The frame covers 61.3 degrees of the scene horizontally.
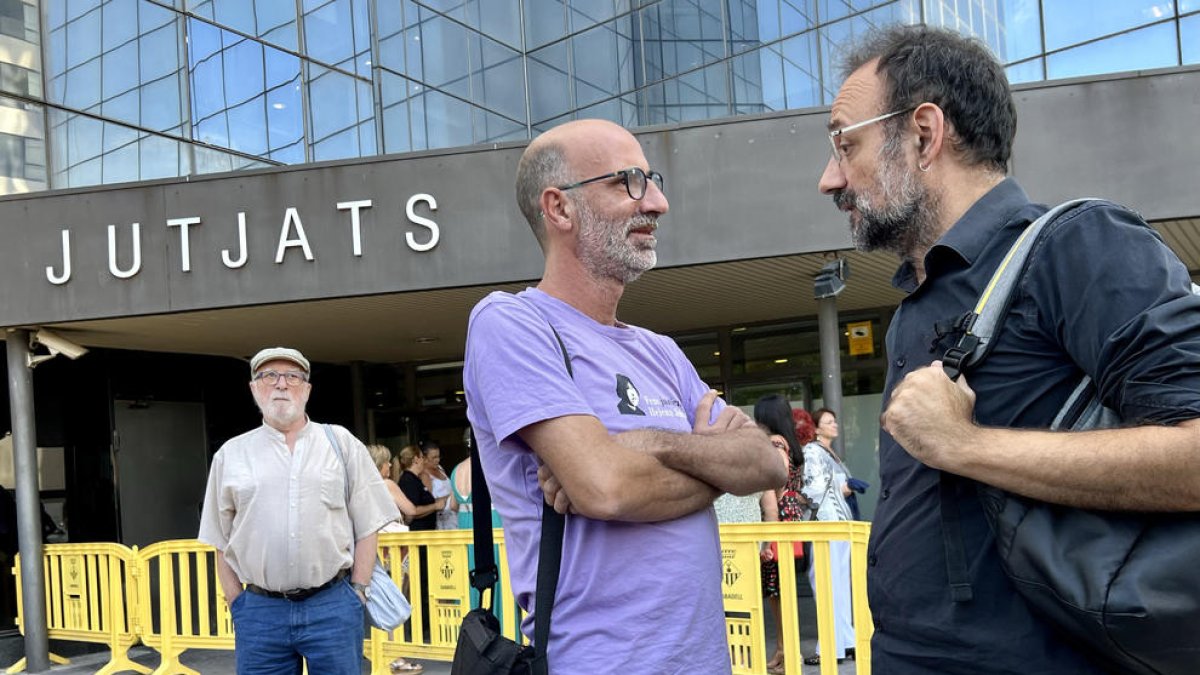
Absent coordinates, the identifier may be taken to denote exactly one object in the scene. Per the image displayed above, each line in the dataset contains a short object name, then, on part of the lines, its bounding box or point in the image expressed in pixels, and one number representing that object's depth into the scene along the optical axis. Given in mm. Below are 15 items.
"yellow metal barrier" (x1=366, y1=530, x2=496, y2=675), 7637
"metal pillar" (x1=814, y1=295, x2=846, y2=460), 9344
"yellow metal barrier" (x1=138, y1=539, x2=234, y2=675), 8281
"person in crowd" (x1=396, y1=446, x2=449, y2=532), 10531
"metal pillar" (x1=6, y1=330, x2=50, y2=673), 9648
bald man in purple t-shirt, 2012
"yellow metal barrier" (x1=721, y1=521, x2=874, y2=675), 5422
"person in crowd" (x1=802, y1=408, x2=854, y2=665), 6695
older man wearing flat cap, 4660
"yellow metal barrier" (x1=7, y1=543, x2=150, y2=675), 8898
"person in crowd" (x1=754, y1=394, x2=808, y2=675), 7602
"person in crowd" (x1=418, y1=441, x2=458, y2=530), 10898
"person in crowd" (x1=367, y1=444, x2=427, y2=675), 8125
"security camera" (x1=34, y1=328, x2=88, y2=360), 10000
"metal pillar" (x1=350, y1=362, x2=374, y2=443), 15602
